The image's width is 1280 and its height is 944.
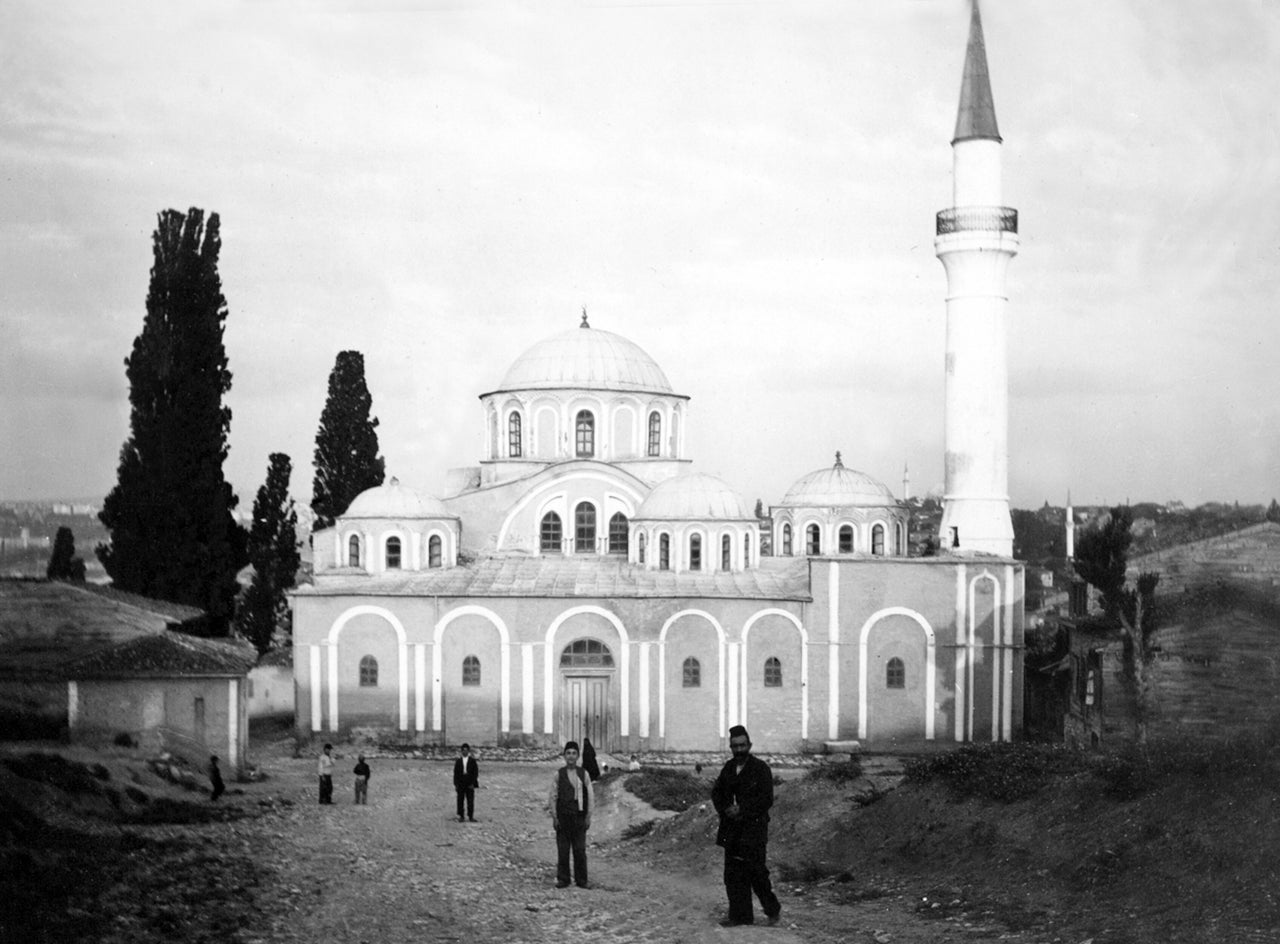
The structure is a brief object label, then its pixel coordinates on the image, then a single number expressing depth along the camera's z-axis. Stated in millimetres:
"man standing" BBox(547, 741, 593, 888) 13562
